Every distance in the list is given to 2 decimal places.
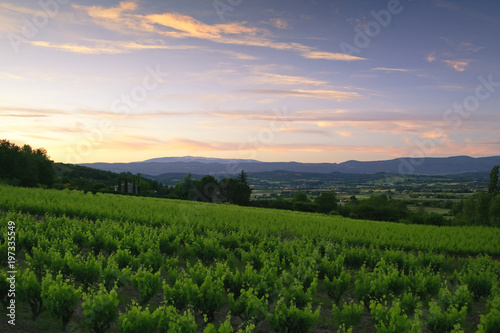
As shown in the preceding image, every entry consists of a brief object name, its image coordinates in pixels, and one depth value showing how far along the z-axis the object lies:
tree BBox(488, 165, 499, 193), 78.27
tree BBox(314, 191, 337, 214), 72.53
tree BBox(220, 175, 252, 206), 85.94
